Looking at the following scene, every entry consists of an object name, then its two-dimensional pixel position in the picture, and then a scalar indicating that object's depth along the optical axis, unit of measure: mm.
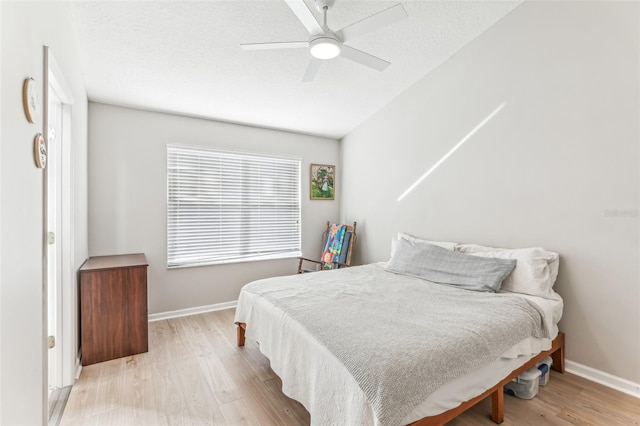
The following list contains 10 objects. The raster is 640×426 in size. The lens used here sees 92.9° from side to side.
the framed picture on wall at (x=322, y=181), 4492
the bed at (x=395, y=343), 1348
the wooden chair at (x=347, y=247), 4113
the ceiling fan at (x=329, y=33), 1696
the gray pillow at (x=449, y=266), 2422
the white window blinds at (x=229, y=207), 3548
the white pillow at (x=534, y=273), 2301
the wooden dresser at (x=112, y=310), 2438
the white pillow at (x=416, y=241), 3024
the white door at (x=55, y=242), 2062
